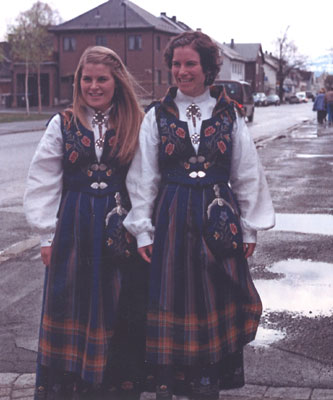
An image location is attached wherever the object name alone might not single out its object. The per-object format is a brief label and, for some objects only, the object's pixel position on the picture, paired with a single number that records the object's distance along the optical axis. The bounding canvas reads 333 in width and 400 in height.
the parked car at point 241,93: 34.78
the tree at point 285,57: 112.88
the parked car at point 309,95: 118.19
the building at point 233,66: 98.88
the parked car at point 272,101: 80.75
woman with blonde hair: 3.49
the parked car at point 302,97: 98.78
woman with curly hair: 3.44
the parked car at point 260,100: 75.06
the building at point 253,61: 117.61
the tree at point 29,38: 48.38
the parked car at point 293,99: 95.44
